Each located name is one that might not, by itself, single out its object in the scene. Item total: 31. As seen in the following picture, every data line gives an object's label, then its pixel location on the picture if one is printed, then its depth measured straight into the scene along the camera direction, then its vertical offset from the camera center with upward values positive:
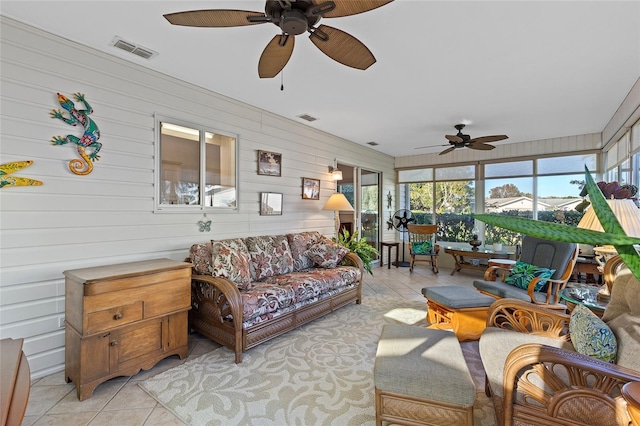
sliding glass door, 6.39 +0.24
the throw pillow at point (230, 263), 2.84 -0.54
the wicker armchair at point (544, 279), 3.07 -0.70
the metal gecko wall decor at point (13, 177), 2.19 +0.23
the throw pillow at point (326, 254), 4.07 -0.62
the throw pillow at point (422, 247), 6.29 -0.78
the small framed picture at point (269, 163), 4.11 +0.67
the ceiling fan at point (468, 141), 4.34 +1.08
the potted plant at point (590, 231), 0.59 -0.04
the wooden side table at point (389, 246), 6.52 -0.82
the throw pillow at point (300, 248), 4.06 -0.55
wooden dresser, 2.07 -0.85
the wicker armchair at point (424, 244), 6.23 -0.72
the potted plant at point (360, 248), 4.84 -0.63
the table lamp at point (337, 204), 4.93 +0.10
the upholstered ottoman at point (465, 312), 2.89 -1.01
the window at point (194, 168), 3.11 +0.48
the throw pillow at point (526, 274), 3.14 -0.70
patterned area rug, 1.90 -1.33
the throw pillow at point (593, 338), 1.48 -0.66
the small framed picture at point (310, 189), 4.86 +0.36
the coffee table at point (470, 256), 5.42 -0.87
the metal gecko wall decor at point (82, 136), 2.45 +0.63
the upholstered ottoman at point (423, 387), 1.55 -0.95
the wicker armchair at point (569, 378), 1.28 -0.81
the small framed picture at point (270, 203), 4.14 +0.09
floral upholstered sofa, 2.67 -0.82
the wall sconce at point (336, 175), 5.36 +0.64
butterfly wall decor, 3.41 -0.18
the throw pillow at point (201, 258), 2.90 -0.50
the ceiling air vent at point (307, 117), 4.41 +1.42
